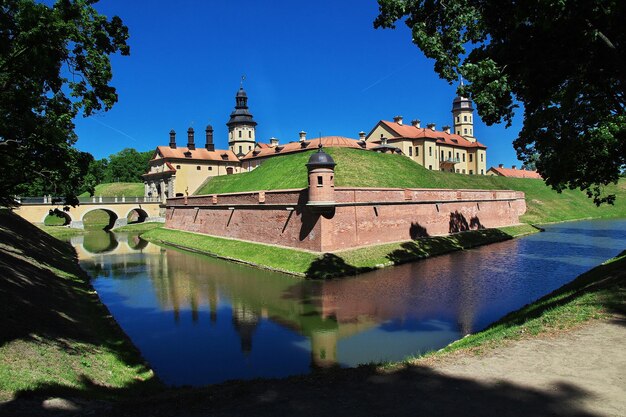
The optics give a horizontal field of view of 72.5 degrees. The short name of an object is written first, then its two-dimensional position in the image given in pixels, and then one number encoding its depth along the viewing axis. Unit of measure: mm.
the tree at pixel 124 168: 92062
